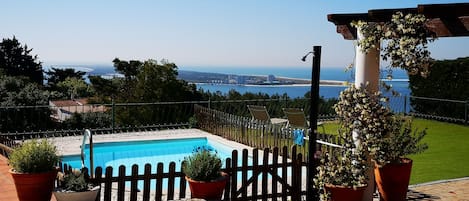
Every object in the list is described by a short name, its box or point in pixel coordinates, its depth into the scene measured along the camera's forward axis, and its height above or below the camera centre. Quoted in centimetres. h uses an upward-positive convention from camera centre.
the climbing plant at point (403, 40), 515 +47
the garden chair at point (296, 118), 1177 -114
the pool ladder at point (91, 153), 543 -98
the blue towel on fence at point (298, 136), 962 -133
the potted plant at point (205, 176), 514 -121
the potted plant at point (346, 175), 553 -126
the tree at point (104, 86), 2837 -87
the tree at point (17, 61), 3756 +90
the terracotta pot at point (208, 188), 512 -134
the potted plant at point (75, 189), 449 -123
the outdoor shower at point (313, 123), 577 -62
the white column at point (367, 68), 570 +14
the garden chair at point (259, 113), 1231 -106
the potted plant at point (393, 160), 564 -108
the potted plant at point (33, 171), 470 -109
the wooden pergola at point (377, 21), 484 +63
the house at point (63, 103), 1613 -153
